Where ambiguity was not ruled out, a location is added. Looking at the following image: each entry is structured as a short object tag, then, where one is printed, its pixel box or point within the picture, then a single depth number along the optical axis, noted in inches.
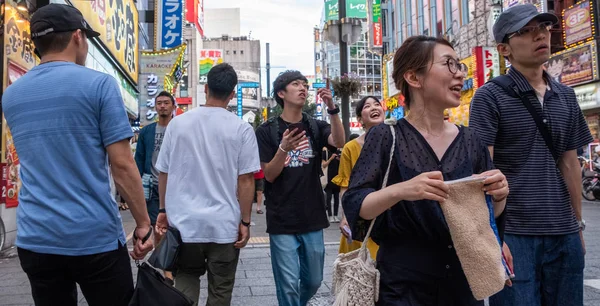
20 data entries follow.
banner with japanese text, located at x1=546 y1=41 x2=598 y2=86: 749.3
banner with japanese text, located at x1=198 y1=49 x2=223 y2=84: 3141.7
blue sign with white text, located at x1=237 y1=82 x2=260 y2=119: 2341.3
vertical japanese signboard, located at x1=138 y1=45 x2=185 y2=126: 793.6
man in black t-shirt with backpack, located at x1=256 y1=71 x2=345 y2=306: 144.9
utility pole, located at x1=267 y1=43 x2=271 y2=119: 2101.4
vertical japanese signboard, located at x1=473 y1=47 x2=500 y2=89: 949.8
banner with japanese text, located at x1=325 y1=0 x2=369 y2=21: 1735.6
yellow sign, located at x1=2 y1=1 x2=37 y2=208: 317.4
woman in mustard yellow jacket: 151.4
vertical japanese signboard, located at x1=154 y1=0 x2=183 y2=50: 862.5
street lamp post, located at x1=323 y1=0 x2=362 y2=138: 380.5
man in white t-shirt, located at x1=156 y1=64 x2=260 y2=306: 126.0
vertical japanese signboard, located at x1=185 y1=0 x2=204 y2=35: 2842.0
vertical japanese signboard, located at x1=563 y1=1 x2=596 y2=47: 755.0
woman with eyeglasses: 75.4
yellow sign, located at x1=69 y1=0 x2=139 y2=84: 511.2
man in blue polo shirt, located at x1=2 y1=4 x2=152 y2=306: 90.0
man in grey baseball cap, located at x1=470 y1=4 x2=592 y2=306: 92.7
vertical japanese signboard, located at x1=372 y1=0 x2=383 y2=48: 1803.6
